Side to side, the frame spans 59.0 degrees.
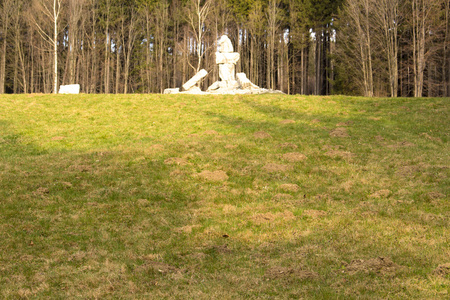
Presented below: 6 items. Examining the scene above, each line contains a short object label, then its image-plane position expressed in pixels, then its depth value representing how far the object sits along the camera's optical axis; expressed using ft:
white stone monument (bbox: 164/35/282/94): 99.60
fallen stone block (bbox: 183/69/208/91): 101.18
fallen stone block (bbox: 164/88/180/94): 101.29
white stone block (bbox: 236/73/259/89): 99.15
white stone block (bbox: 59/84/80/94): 97.80
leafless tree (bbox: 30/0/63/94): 130.45
